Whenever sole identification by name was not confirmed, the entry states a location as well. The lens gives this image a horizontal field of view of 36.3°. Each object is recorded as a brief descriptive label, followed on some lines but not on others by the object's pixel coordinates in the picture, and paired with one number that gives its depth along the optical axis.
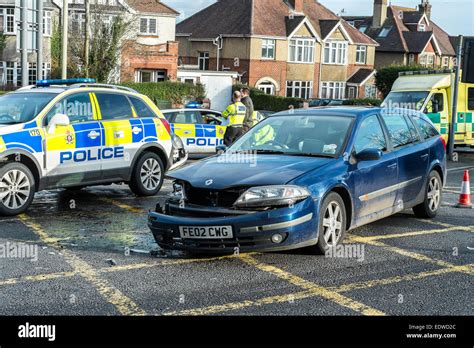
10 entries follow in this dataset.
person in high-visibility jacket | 15.61
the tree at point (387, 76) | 54.03
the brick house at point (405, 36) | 68.25
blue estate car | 7.14
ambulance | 22.02
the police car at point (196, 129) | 18.23
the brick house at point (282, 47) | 55.91
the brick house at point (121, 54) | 45.84
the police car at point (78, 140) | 9.81
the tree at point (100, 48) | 40.53
